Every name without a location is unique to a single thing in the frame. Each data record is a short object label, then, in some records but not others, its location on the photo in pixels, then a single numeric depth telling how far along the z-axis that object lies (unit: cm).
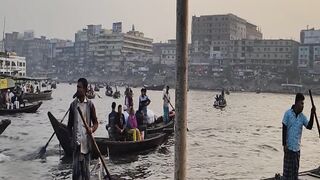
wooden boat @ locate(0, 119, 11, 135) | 1783
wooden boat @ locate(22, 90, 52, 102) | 4702
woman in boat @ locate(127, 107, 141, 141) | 1516
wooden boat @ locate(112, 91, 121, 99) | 6400
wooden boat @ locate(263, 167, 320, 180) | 832
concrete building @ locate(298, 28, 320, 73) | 11931
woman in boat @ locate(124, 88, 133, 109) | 1679
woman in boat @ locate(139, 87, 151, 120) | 1753
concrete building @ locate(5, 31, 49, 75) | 18600
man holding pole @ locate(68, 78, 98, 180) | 674
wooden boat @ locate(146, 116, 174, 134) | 1909
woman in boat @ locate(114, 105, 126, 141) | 1464
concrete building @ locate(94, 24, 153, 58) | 16225
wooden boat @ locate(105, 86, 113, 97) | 7033
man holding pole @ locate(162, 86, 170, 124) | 2108
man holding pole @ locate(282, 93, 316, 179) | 738
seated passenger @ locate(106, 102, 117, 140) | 1464
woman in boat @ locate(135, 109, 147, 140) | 1723
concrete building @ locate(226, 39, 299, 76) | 12488
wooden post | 516
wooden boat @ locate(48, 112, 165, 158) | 1407
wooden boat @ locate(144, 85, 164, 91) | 11169
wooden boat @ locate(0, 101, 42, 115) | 2910
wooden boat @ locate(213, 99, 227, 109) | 4878
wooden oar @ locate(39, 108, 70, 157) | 1634
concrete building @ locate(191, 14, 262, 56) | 14562
